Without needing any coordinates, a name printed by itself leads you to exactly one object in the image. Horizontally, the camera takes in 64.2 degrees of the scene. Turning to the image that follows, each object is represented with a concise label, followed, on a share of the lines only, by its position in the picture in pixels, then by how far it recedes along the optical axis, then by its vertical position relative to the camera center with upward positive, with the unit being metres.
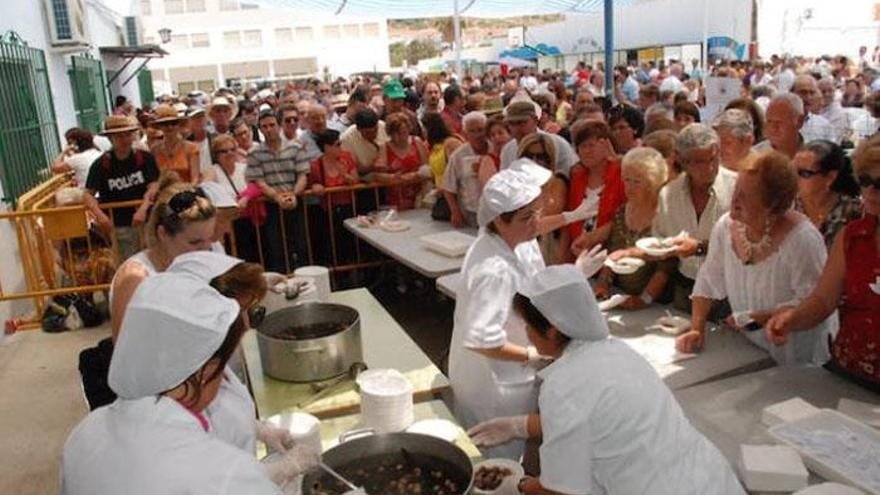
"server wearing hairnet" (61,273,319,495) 1.46 -0.67
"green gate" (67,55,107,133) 11.69 +0.37
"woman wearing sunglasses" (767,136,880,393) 2.59 -0.90
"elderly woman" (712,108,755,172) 4.04 -0.43
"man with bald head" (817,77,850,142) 7.45 -0.56
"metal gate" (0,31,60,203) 7.52 -0.03
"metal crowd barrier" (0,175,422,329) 6.27 -1.26
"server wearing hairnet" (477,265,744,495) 1.93 -0.94
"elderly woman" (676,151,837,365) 2.90 -0.85
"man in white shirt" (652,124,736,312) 3.58 -0.69
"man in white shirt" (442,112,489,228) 5.64 -0.71
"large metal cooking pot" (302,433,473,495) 2.16 -1.16
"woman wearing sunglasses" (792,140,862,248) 3.57 -0.63
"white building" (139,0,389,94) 43.16 +3.27
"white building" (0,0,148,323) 7.32 +0.32
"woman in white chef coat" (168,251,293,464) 2.14 -0.88
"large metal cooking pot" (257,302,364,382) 2.96 -1.05
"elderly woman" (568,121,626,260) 4.27 -0.67
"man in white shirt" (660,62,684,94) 13.20 -0.26
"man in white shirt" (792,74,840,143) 6.84 -0.51
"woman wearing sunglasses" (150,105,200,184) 6.23 -0.40
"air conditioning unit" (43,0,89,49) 9.70 +1.23
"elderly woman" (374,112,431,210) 6.33 -0.61
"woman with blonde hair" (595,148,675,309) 3.80 -0.84
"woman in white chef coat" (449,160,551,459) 2.72 -0.86
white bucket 3.96 -1.00
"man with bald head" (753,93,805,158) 4.85 -0.42
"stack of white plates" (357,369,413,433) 2.55 -1.12
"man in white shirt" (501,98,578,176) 5.34 -0.31
